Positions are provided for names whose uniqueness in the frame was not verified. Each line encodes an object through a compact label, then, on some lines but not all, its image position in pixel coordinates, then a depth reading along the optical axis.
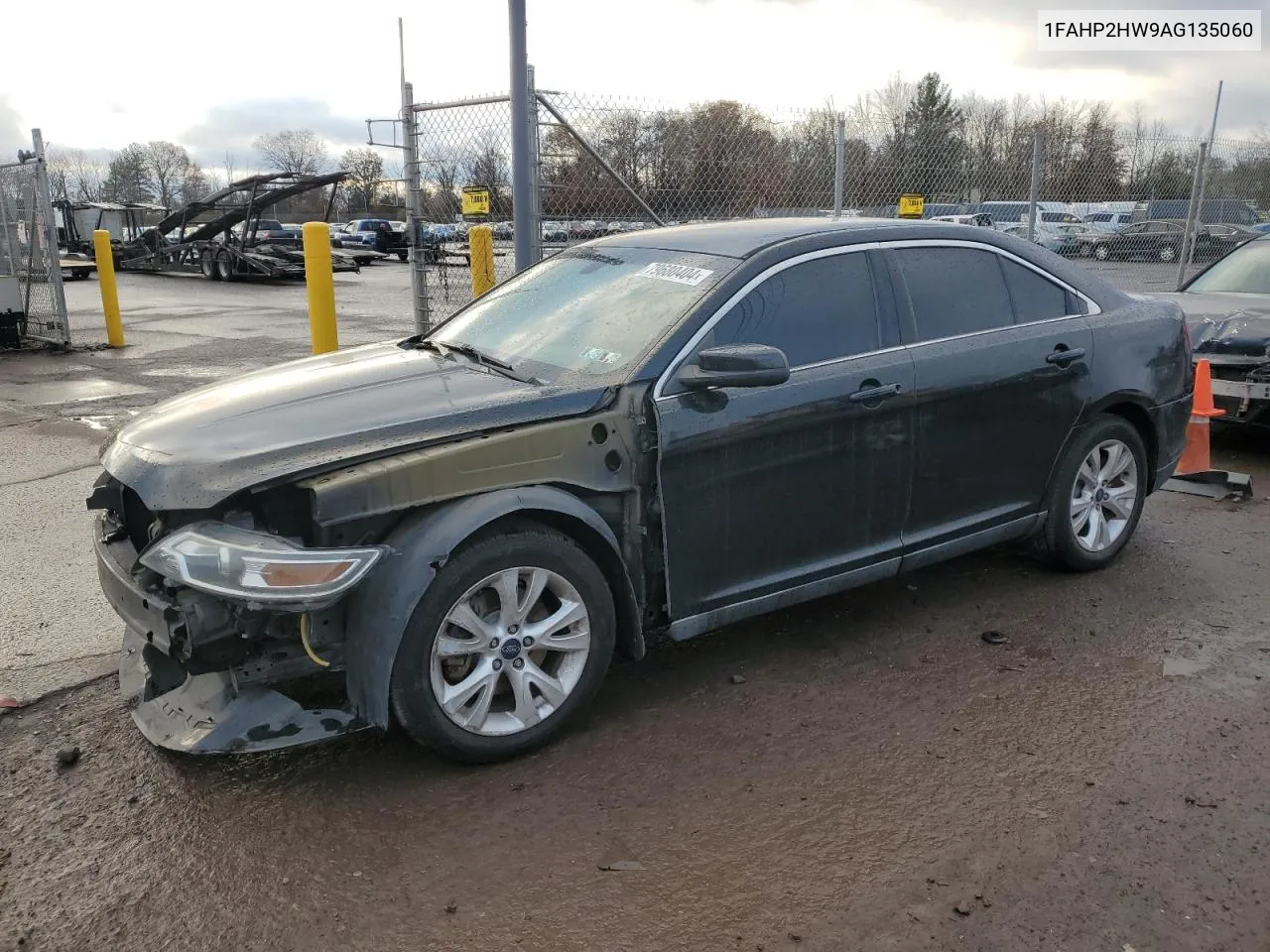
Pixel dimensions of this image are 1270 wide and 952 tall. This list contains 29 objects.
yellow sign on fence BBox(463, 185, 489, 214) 8.12
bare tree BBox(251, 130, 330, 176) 89.62
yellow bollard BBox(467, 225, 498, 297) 7.96
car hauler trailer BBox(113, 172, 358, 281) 22.50
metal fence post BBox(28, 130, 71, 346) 12.12
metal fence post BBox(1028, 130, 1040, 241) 10.23
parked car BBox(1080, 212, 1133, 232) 13.44
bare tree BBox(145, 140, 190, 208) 90.19
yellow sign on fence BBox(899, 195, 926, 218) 9.80
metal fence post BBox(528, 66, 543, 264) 7.57
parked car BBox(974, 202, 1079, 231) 11.38
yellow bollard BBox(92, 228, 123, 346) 13.62
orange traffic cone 6.46
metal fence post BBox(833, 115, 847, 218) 9.10
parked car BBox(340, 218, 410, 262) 36.38
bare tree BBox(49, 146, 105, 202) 79.23
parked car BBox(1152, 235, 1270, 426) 6.94
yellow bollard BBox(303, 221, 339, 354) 9.43
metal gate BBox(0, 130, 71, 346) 12.41
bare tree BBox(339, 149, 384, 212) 54.83
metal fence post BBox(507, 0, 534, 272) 7.30
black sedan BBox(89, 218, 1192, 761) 3.04
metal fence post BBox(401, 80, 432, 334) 8.52
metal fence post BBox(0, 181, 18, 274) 12.86
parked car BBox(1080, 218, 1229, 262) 13.88
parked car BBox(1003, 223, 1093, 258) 13.64
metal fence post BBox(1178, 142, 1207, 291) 11.92
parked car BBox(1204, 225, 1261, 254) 14.75
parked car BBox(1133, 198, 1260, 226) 13.84
